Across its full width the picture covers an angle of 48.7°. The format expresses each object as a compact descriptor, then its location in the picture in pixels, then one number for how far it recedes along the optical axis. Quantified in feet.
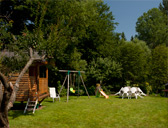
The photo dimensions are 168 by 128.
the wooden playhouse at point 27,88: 32.81
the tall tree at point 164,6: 160.86
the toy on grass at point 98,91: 51.09
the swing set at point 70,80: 63.92
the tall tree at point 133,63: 63.46
